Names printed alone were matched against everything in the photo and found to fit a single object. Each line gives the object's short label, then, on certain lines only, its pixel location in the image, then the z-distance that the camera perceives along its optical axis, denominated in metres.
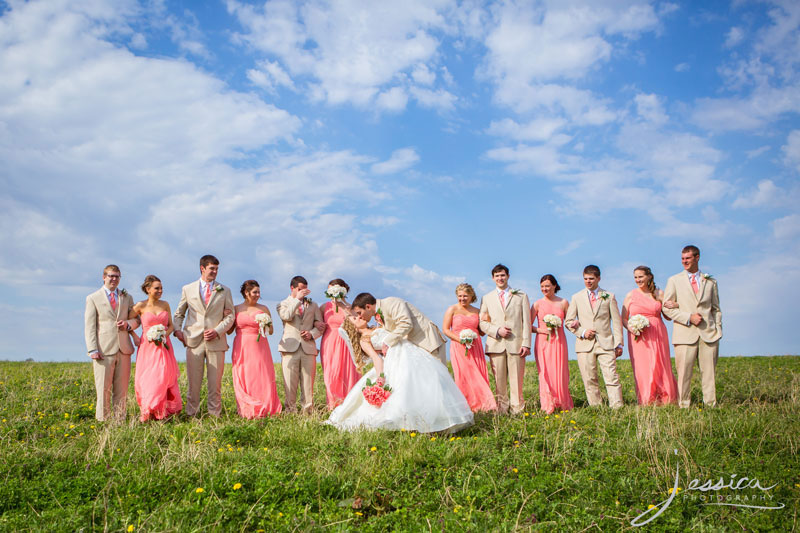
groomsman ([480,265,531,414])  11.91
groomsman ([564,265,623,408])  11.98
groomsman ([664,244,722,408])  12.11
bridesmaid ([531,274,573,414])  12.09
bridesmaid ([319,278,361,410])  12.40
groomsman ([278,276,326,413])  12.05
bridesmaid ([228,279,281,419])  11.88
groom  9.36
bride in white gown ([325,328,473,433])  8.62
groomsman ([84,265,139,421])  11.29
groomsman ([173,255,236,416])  11.71
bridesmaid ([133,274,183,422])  11.26
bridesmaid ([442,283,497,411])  11.84
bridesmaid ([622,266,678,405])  12.08
